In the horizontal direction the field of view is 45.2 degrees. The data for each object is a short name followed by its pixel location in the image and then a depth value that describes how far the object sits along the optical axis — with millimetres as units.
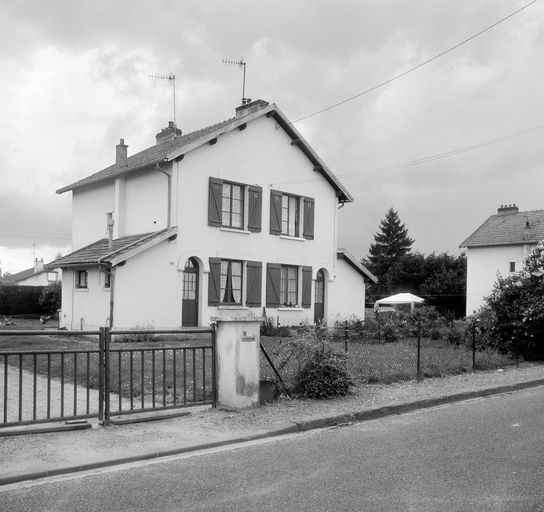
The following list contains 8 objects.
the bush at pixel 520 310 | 16219
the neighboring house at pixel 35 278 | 74381
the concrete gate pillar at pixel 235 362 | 8977
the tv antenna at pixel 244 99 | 29094
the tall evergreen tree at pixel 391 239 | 79519
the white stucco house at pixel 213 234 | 23484
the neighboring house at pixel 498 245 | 41906
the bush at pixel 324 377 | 9953
